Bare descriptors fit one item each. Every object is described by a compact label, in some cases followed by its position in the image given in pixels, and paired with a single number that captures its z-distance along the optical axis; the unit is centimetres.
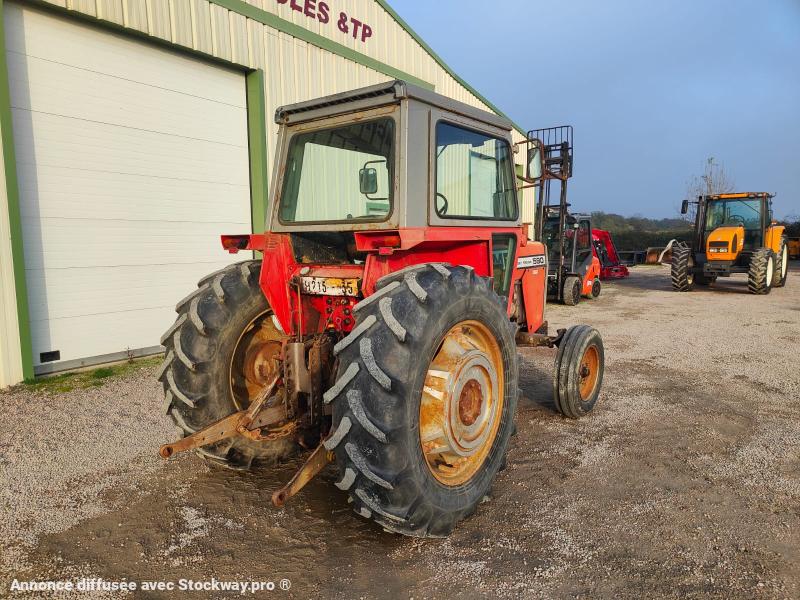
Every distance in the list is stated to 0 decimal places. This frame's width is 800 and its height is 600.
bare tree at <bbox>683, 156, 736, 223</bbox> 3534
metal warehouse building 596
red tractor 256
